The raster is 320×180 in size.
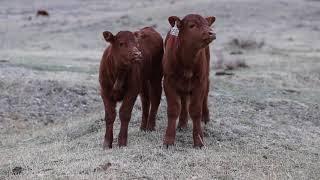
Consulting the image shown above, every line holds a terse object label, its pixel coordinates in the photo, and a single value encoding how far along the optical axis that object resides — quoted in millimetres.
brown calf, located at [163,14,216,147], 17016
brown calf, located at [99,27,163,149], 17359
